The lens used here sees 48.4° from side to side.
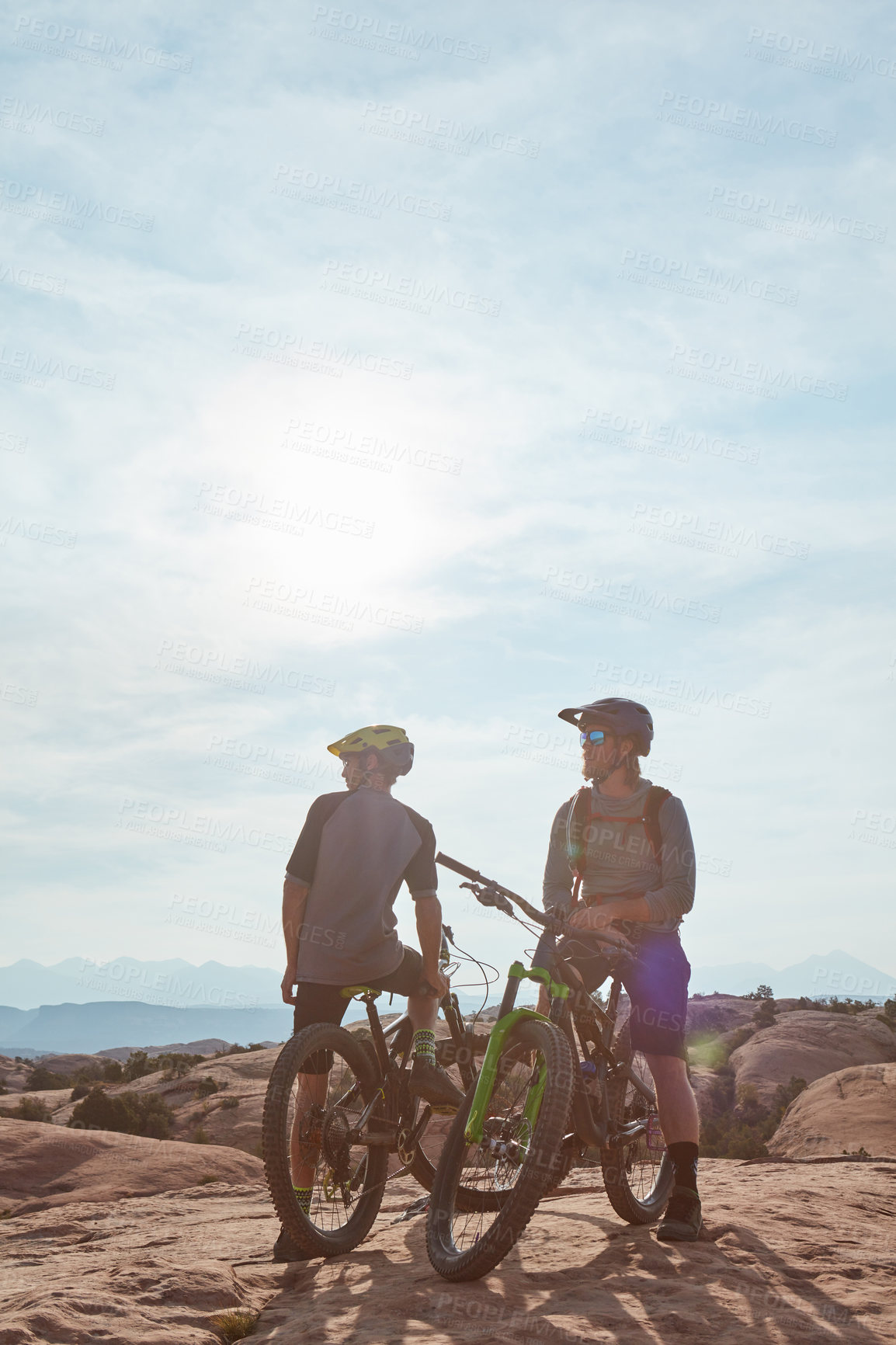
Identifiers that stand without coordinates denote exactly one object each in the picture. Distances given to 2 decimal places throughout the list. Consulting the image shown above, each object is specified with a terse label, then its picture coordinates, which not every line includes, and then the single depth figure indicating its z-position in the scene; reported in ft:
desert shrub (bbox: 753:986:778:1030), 101.92
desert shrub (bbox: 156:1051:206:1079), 91.55
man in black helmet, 17.61
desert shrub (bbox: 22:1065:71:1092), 106.22
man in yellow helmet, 19.20
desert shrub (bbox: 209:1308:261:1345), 13.32
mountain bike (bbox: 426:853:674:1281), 13.75
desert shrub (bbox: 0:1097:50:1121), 67.00
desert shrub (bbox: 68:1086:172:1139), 65.77
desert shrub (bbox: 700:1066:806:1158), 60.29
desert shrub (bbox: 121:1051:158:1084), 100.42
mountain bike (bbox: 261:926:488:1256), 16.70
